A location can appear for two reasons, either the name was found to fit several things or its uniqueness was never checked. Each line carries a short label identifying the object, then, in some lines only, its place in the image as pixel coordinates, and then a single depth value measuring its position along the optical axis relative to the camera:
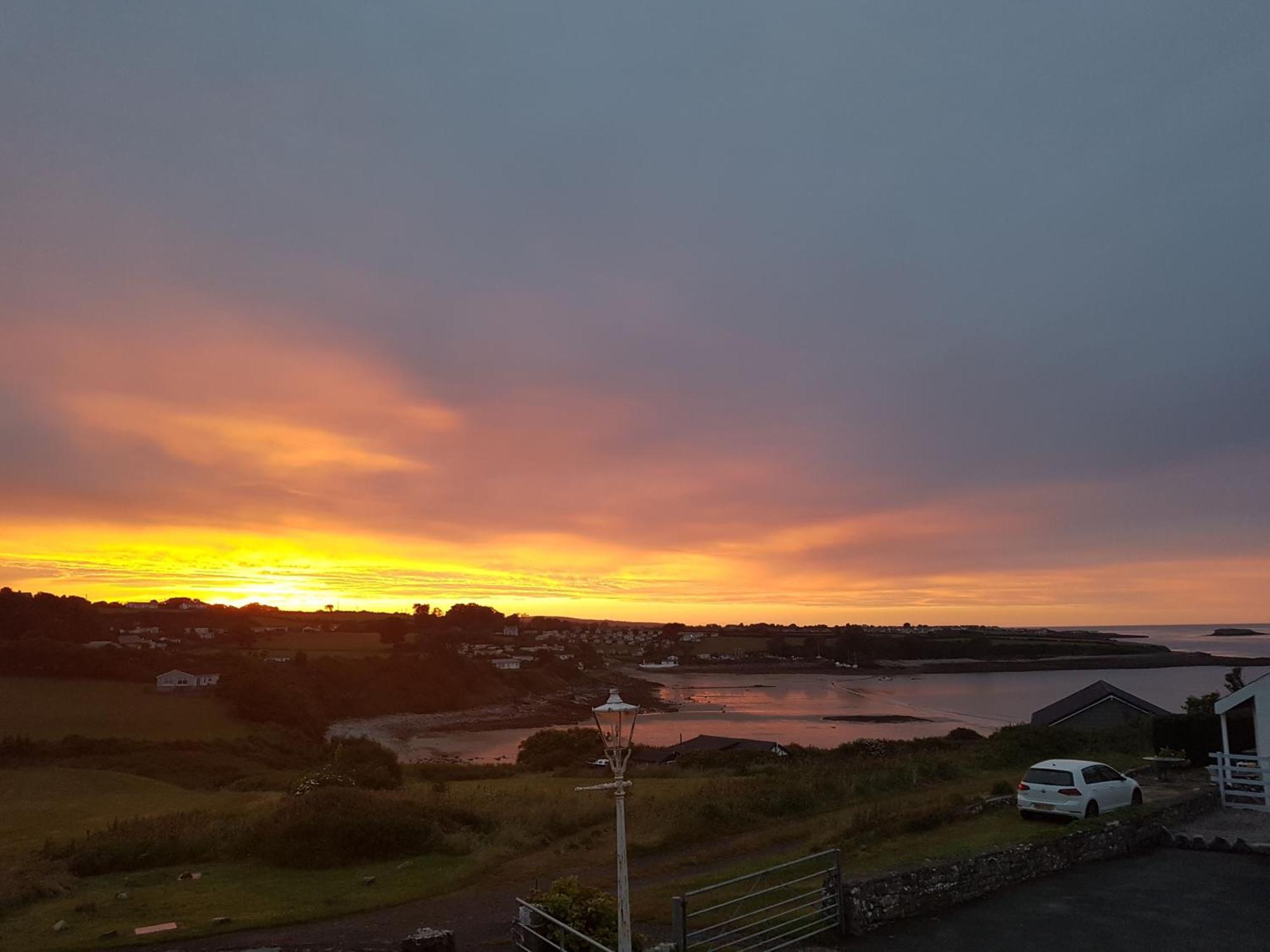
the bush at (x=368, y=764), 24.16
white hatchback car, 14.75
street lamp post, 6.38
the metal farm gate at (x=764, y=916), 8.56
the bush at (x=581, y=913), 8.36
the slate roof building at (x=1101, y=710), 34.62
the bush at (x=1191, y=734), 22.20
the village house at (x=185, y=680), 66.29
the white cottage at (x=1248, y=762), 16.09
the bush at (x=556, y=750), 39.94
